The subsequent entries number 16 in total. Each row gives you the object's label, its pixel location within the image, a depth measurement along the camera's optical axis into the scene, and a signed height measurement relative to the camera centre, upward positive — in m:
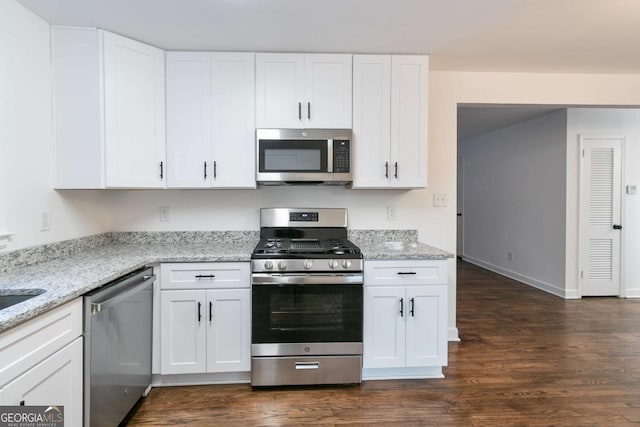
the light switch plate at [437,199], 2.95 +0.07
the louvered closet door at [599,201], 4.23 +0.09
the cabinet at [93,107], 2.13 +0.65
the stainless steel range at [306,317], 2.20 -0.74
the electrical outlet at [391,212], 2.92 -0.04
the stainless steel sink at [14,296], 1.42 -0.39
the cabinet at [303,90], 2.50 +0.88
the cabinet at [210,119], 2.47 +0.66
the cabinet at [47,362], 1.14 -0.60
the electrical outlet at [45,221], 2.05 -0.09
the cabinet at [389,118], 2.54 +0.69
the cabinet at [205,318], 2.21 -0.75
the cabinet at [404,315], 2.29 -0.75
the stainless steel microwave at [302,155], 2.48 +0.39
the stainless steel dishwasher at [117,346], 1.56 -0.75
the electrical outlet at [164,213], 2.80 -0.05
